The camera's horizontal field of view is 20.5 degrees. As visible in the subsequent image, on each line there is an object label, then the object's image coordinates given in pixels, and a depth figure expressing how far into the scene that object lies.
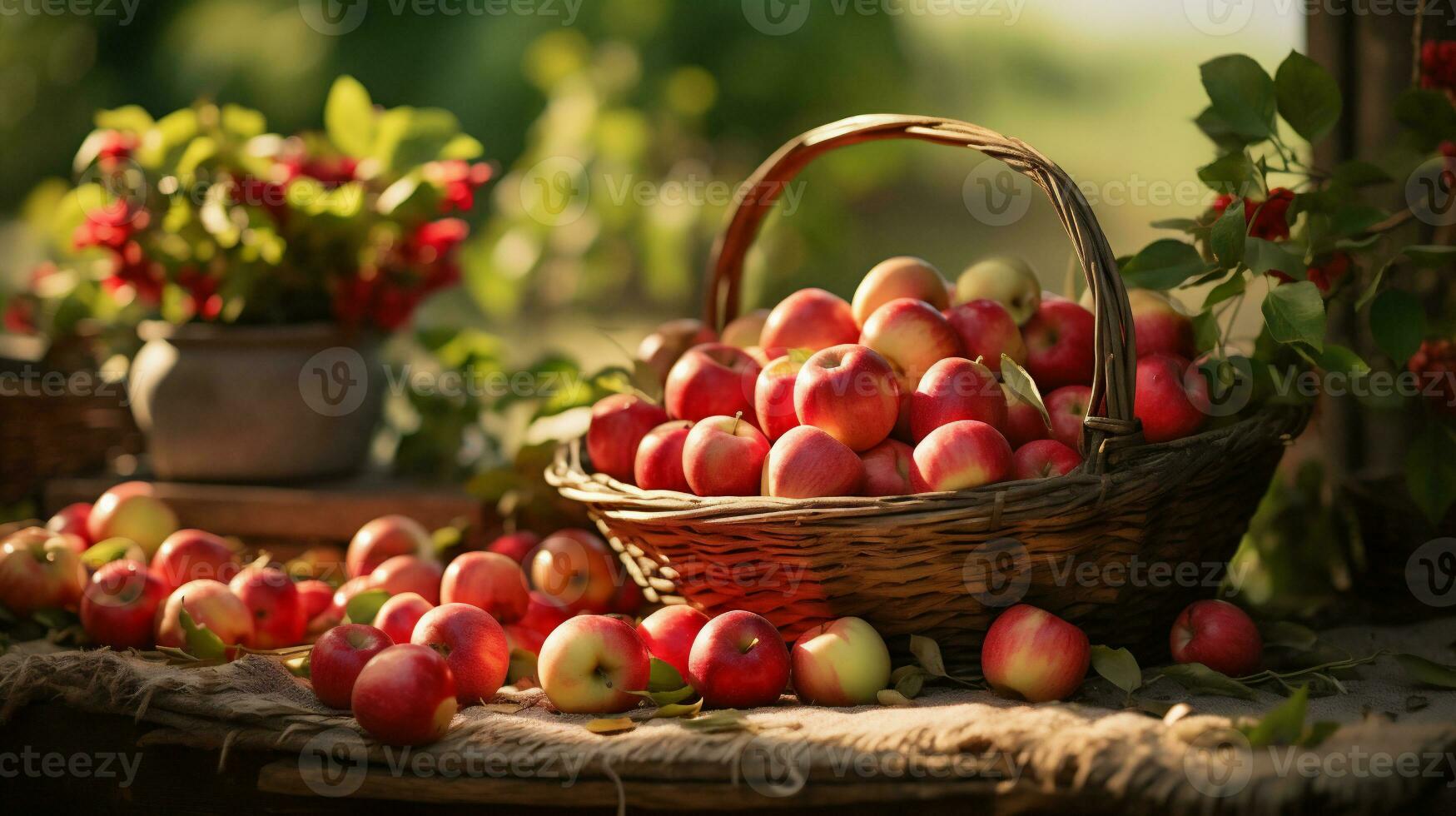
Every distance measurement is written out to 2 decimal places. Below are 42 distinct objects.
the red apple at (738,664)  2.66
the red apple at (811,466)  2.69
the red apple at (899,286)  2.87
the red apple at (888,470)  2.72
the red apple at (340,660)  2.66
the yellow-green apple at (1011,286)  2.87
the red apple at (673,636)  2.73
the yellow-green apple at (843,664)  2.66
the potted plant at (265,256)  3.06
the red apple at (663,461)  2.77
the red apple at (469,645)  2.69
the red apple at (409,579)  2.86
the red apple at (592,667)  2.66
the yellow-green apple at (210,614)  2.78
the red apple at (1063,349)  2.81
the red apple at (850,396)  2.72
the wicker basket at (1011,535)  2.64
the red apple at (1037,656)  2.64
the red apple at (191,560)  2.88
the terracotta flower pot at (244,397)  3.07
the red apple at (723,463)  2.73
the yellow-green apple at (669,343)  2.99
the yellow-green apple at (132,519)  3.00
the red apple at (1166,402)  2.73
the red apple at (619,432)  2.83
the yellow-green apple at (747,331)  2.96
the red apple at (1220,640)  2.70
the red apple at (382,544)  2.94
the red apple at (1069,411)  2.75
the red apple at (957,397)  2.72
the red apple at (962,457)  2.66
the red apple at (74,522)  3.00
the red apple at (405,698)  2.58
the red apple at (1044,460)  2.69
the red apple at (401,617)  2.75
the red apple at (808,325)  2.86
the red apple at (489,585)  2.81
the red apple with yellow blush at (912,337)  2.79
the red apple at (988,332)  2.80
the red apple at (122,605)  2.80
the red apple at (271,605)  2.81
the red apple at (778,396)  2.77
